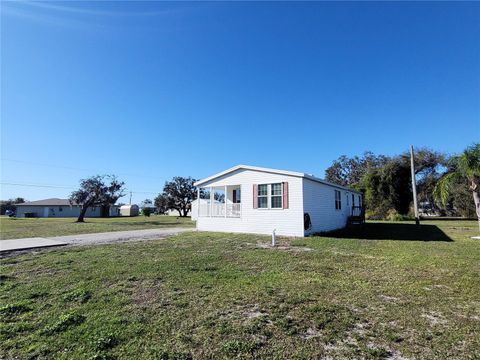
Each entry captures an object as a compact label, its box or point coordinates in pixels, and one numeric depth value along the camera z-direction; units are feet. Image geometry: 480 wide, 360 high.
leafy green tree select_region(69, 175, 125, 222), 98.53
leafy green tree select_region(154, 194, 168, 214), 158.71
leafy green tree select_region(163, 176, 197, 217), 155.94
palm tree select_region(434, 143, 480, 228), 35.96
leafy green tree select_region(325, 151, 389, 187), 135.54
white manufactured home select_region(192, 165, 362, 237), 39.58
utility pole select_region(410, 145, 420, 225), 55.34
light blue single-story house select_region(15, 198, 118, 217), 167.43
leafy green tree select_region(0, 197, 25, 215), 220.43
